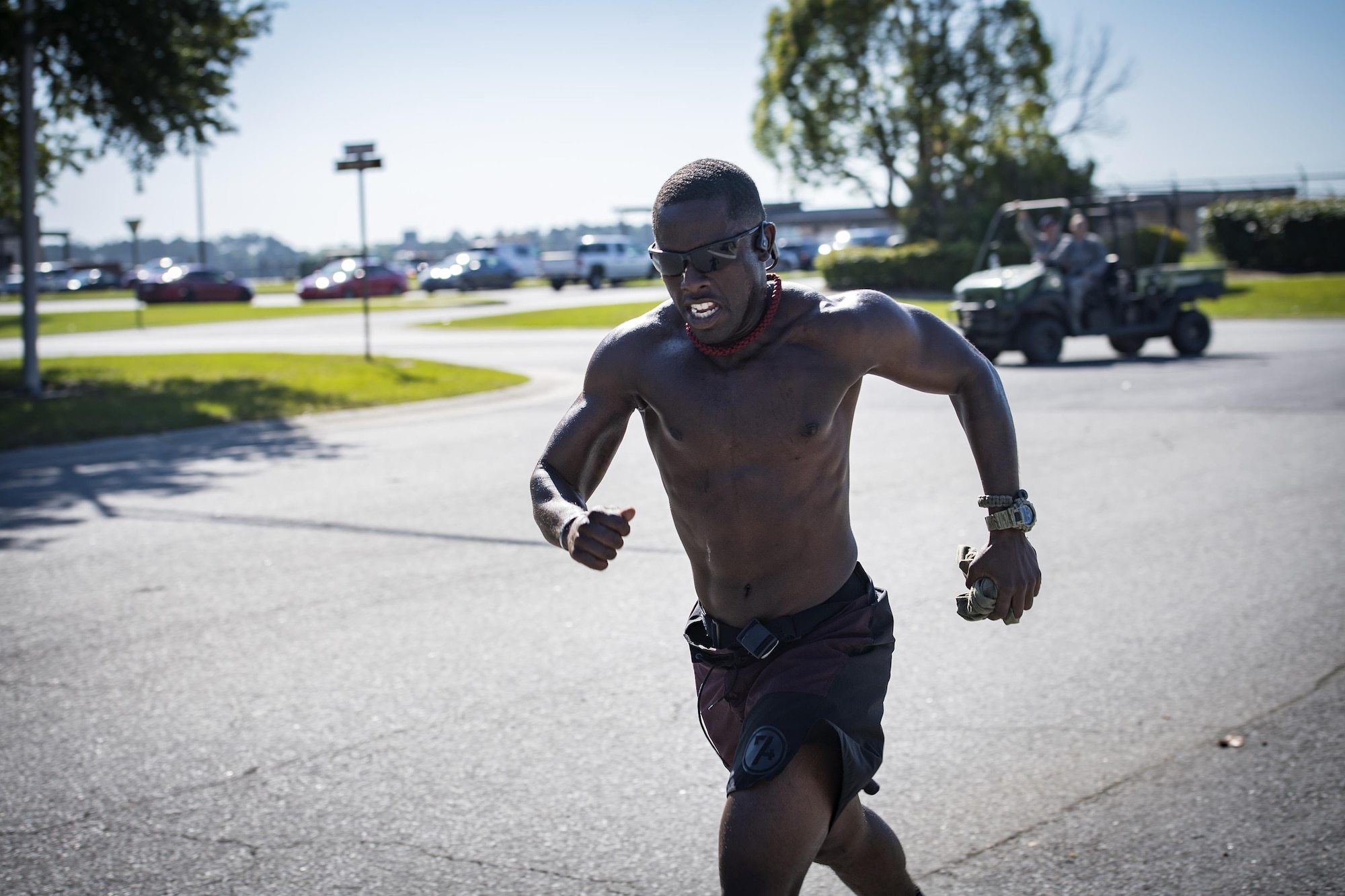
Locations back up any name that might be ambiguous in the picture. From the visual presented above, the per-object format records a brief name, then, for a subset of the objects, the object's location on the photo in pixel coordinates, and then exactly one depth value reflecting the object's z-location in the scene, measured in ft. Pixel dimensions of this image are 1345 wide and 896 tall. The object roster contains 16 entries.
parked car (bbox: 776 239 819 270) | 163.94
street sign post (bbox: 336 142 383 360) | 61.36
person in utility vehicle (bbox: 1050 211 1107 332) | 60.80
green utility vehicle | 60.49
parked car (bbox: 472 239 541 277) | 185.16
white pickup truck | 156.35
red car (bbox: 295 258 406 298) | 151.94
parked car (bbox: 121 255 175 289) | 167.53
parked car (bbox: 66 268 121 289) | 210.59
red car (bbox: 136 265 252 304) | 159.74
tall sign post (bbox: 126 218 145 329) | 105.81
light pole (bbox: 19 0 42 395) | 52.26
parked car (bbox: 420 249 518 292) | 162.61
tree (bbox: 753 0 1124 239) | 127.03
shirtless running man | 8.98
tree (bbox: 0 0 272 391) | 53.67
